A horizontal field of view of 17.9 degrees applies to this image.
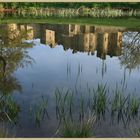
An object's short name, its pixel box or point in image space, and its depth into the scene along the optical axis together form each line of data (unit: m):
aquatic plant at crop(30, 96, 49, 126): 9.05
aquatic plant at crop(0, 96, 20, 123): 9.04
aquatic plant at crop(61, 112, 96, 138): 7.60
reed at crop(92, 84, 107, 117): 9.55
